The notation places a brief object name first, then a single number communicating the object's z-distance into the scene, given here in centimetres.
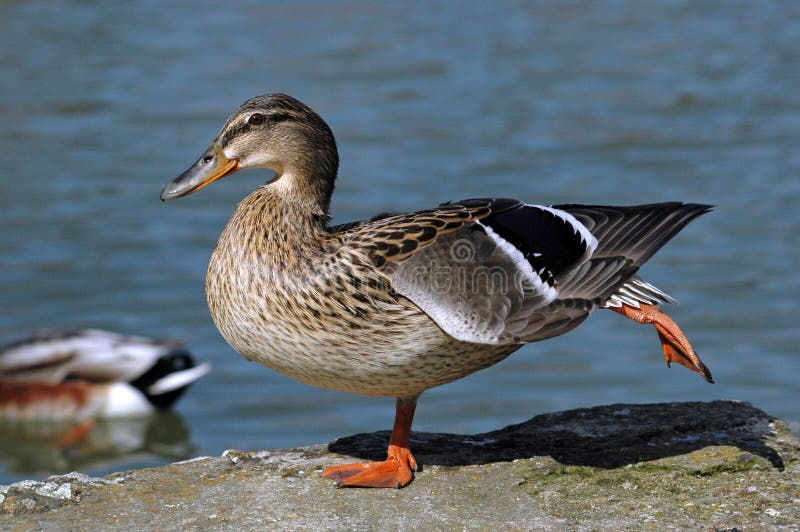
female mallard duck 889
